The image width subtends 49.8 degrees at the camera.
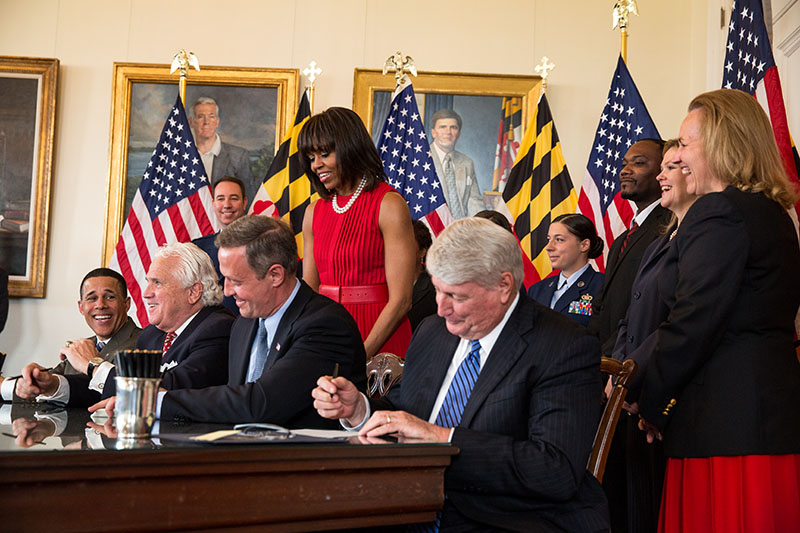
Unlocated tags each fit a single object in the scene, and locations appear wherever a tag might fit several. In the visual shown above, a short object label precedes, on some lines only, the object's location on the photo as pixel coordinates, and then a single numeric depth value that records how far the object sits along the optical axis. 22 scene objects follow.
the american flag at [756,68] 4.14
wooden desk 1.44
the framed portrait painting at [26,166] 7.04
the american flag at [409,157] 6.52
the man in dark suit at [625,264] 3.60
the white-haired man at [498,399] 1.91
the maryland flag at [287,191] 6.65
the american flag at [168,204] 6.66
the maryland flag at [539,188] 6.37
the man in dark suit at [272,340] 2.37
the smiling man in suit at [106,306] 4.56
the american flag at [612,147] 6.02
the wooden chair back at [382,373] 3.10
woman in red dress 3.60
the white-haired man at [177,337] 2.96
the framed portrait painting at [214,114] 7.18
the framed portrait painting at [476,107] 7.07
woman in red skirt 2.61
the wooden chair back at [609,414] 2.23
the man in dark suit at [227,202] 5.79
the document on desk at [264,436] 1.68
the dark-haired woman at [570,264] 5.09
